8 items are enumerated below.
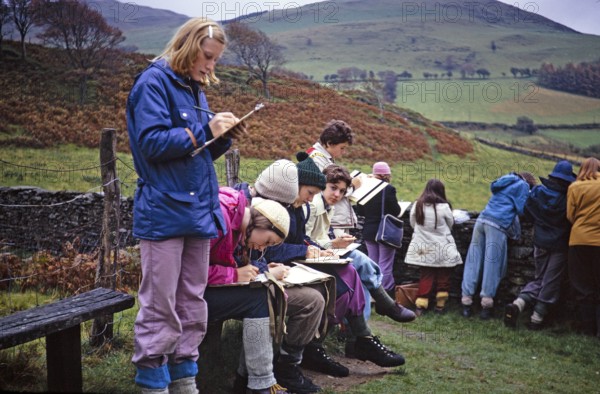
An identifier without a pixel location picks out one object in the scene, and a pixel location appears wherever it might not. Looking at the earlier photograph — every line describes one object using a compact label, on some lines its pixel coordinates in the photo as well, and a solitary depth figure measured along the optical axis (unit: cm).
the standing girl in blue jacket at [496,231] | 777
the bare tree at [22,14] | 1700
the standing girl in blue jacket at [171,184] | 305
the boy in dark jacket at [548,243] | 723
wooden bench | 312
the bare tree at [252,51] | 2373
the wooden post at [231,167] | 645
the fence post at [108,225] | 473
